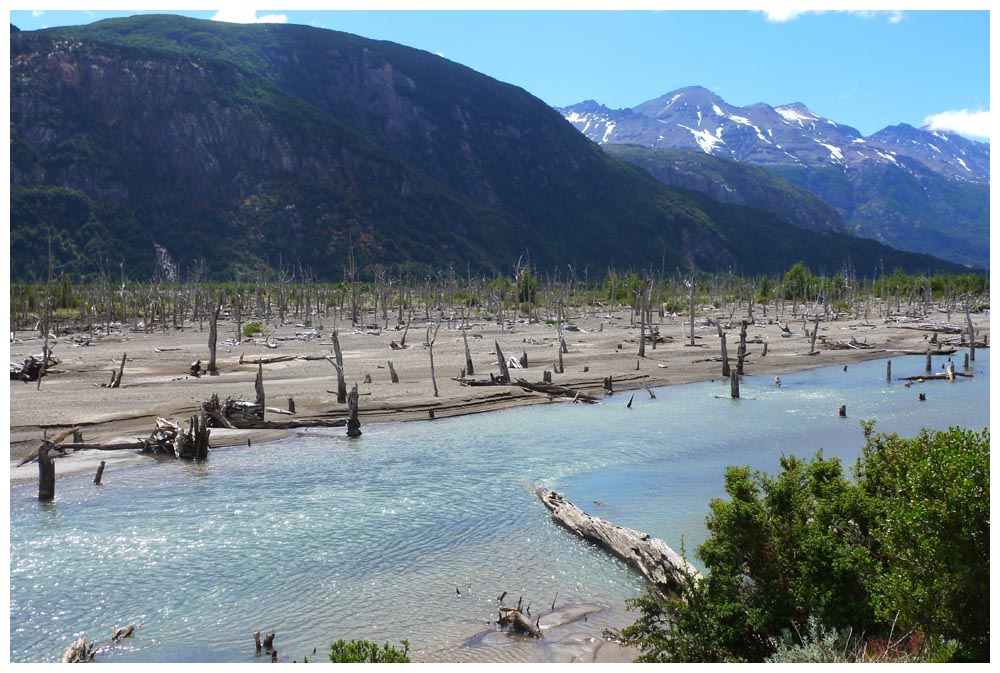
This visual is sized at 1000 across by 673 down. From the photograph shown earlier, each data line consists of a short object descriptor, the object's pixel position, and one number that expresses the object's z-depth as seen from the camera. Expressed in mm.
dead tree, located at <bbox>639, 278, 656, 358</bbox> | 53819
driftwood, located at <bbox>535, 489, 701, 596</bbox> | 12656
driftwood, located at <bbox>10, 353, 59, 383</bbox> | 36469
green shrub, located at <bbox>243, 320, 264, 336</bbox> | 67194
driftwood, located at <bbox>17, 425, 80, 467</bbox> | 22250
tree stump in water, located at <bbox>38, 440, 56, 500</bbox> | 18656
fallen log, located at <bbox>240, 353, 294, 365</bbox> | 44369
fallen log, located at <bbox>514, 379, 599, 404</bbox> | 35781
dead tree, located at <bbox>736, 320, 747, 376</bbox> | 40512
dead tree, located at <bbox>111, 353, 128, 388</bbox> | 35188
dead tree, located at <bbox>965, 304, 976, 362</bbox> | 47356
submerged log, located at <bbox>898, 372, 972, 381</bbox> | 41594
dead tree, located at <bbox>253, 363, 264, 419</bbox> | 29109
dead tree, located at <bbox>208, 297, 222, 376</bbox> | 37438
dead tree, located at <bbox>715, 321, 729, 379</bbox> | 43594
